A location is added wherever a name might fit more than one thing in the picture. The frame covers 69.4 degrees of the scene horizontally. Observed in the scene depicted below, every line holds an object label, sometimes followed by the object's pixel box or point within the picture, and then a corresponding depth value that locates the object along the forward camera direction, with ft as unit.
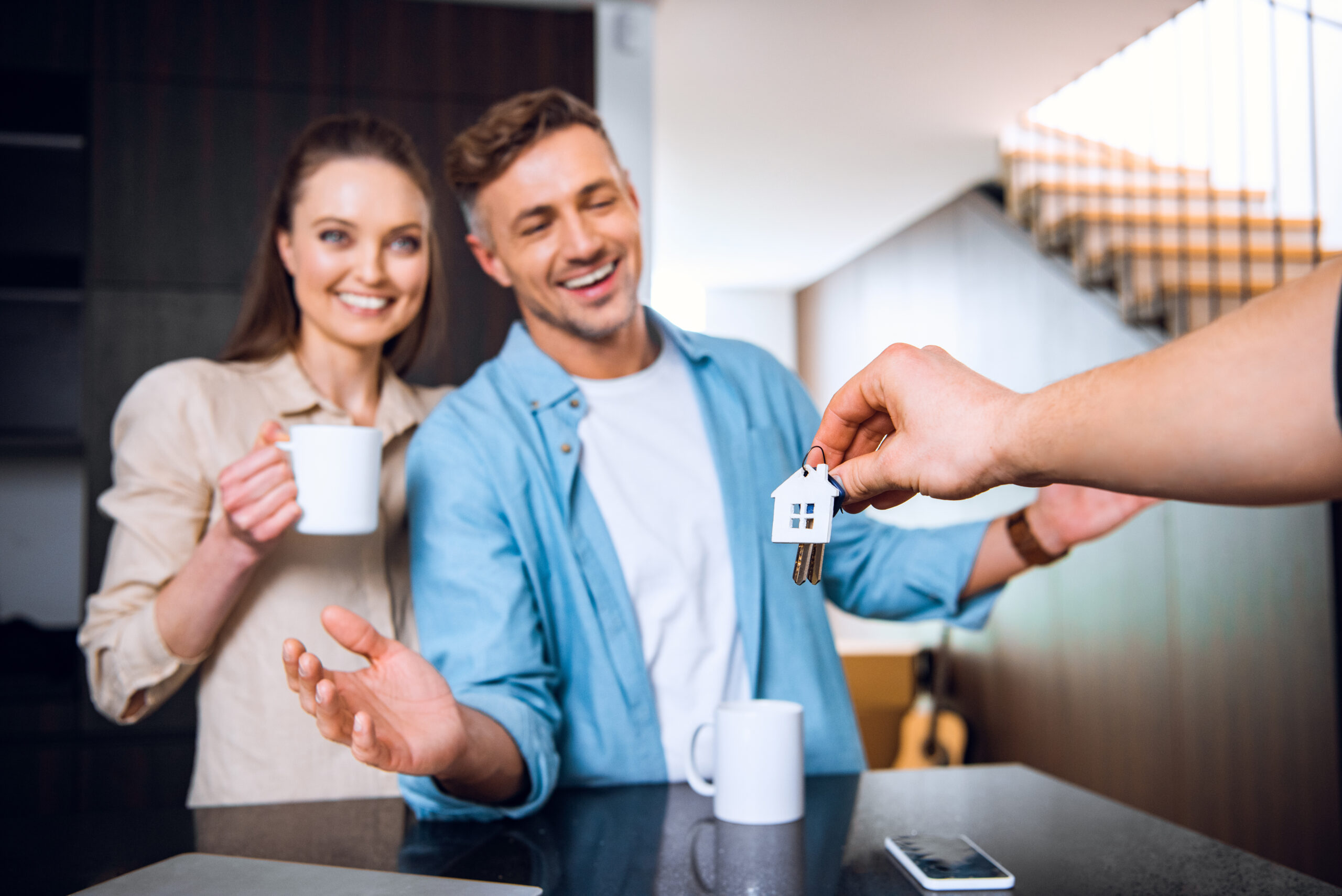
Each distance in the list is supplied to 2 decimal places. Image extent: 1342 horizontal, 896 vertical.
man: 3.64
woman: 4.21
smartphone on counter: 2.38
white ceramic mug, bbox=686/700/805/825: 2.92
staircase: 10.55
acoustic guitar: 14.19
